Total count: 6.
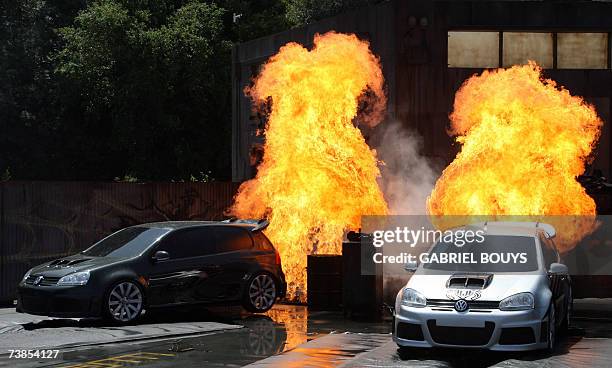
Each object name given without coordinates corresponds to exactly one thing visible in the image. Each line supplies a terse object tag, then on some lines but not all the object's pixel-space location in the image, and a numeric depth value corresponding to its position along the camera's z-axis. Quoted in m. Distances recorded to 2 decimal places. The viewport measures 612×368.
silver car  11.58
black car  14.87
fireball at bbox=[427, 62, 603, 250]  18.93
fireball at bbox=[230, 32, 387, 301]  19.42
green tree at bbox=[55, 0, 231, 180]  45.44
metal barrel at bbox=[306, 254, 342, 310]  17.75
